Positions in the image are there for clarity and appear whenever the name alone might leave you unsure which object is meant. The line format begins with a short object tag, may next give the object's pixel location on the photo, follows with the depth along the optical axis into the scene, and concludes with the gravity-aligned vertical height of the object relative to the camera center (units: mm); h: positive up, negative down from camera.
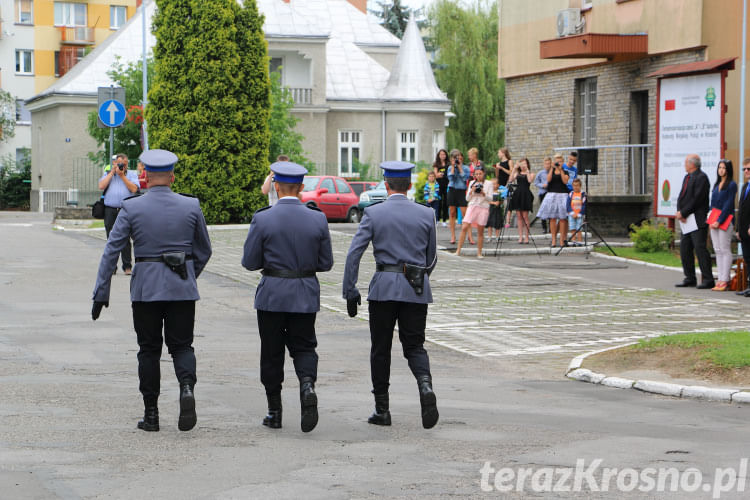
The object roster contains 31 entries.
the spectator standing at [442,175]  25484 -217
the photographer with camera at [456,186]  24125 -419
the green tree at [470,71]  60219 +4626
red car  39719 -1109
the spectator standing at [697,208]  17797 -612
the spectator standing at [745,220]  16922 -746
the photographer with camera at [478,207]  21984 -751
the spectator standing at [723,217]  17500 -729
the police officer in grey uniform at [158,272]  8180 -725
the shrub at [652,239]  23719 -1413
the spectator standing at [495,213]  23000 -911
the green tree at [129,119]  43219 +1597
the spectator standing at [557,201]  23516 -682
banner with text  21312 +648
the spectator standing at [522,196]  24484 -616
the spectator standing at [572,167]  25531 -38
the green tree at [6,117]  66625 +2583
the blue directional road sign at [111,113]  27625 +1137
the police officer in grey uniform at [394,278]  8461 -779
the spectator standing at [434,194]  27242 -664
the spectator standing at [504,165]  26094 -2
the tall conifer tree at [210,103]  34750 +1738
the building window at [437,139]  58622 +1222
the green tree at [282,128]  43344 +1268
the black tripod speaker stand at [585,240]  23328 -1442
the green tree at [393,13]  82125 +10139
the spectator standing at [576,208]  23828 -837
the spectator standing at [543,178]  24516 -277
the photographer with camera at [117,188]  19109 -386
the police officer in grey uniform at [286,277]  8242 -757
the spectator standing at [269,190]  20430 -434
